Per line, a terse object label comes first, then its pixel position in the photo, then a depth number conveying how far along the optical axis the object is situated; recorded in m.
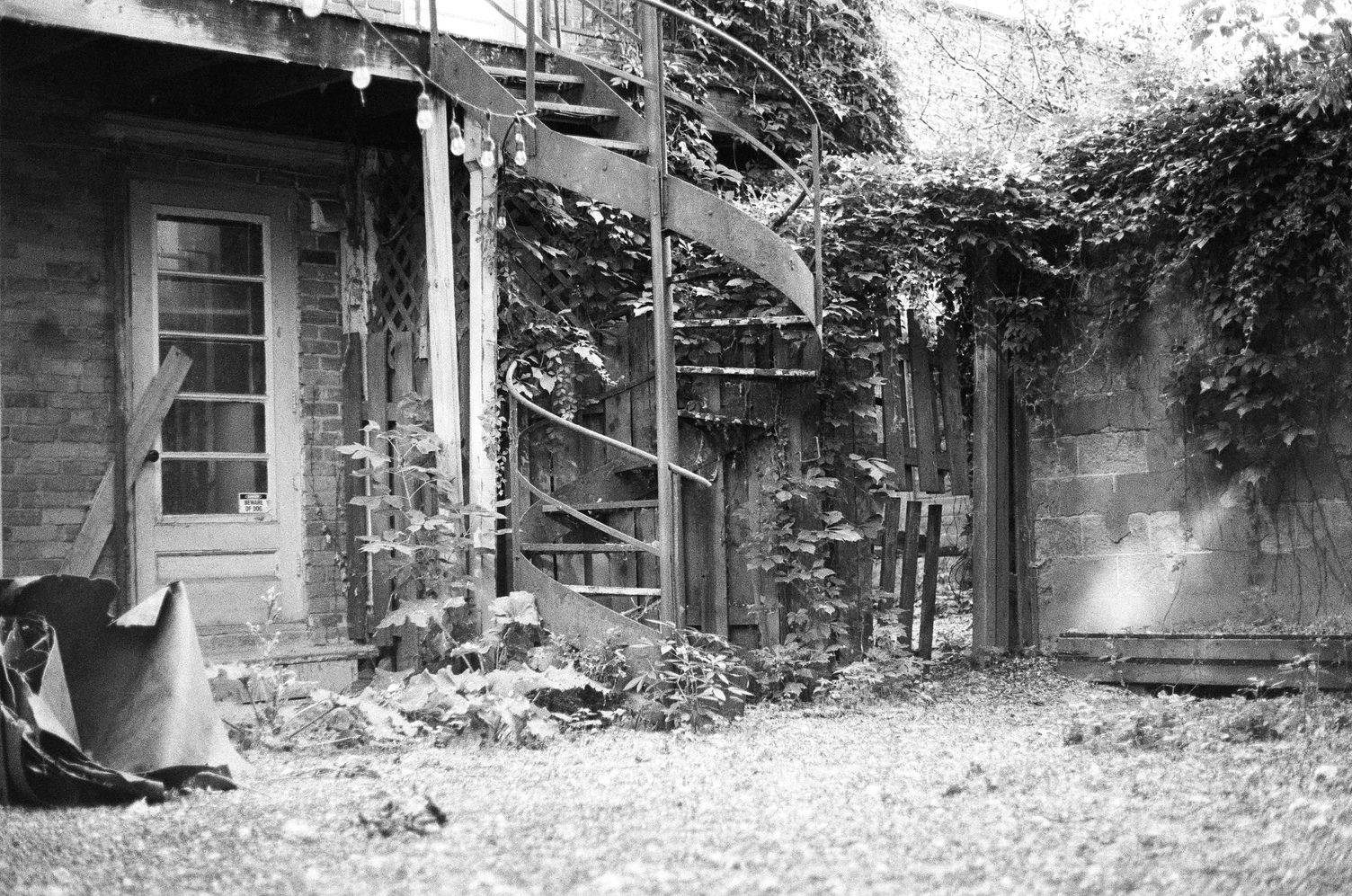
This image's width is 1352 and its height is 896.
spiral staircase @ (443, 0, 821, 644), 5.91
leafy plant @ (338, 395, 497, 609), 6.24
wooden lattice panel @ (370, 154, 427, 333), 7.28
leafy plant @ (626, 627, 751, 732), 5.62
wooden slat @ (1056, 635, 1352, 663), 5.62
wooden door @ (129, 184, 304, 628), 6.82
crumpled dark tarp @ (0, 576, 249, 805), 4.04
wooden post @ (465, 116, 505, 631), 6.40
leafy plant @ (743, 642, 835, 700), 6.43
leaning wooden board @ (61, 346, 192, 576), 6.52
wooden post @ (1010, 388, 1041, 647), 7.47
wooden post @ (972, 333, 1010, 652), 7.39
